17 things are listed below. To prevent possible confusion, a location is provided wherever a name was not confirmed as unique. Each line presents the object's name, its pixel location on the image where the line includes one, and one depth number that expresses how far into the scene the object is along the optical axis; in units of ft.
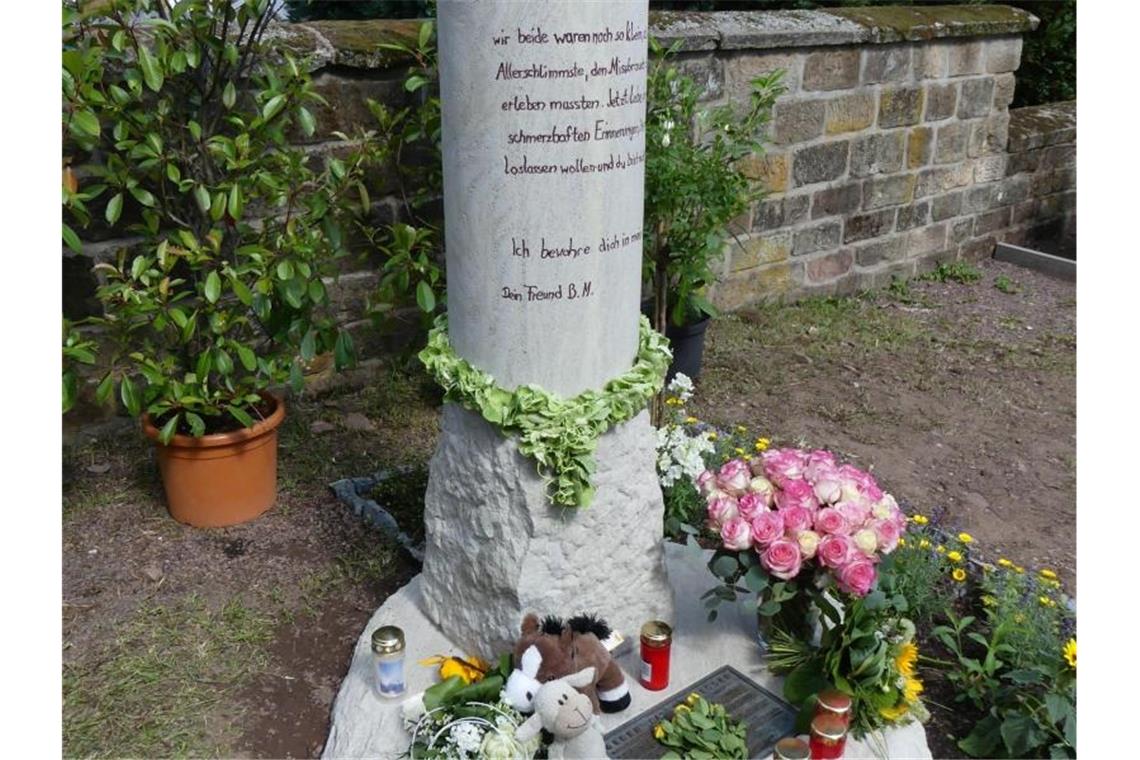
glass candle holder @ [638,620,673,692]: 8.30
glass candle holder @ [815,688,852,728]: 7.66
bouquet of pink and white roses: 7.91
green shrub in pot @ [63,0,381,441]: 10.39
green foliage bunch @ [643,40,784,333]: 13.35
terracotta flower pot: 11.20
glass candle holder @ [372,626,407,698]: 8.17
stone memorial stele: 7.38
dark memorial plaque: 7.92
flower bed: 7.98
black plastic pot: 15.43
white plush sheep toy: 7.36
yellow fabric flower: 8.55
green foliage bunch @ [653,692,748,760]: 7.72
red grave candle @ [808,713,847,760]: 7.54
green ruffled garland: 8.02
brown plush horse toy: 7.75
